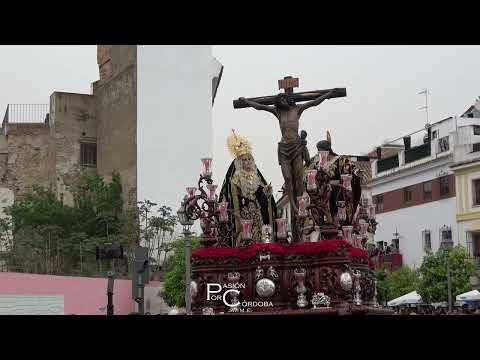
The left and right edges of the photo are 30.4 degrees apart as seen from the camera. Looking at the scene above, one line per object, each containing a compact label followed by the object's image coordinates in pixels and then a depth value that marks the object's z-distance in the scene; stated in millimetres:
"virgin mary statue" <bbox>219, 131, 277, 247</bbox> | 17344
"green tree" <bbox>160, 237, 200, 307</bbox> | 38281
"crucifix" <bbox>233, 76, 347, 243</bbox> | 16469
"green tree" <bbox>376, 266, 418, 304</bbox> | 38188
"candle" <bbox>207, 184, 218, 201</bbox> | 16525
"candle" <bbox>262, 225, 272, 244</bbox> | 16594
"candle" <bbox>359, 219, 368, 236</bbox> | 17745
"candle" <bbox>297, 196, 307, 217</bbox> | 15531
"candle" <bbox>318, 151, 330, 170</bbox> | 15391
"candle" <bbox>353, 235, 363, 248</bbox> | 17261
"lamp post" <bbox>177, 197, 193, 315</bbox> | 16844
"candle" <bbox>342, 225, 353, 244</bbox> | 15906
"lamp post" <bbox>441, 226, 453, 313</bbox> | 27922
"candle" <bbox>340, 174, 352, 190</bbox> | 16031
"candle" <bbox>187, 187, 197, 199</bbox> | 16984
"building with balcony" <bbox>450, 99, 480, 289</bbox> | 39531
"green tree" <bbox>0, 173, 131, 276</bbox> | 45406
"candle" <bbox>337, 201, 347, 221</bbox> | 16047
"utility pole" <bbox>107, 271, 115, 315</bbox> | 12474
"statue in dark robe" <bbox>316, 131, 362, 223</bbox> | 16609
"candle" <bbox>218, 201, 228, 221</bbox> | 16703
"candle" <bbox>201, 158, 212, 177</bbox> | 16547
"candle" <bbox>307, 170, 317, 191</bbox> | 15039
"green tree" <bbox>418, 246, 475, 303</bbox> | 34594
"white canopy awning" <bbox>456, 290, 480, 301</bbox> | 30078
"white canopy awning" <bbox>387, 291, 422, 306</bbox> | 34406
